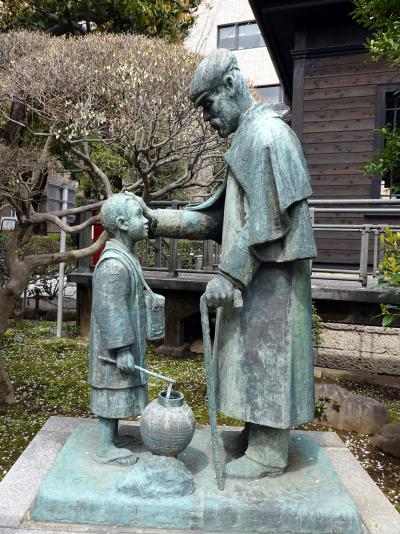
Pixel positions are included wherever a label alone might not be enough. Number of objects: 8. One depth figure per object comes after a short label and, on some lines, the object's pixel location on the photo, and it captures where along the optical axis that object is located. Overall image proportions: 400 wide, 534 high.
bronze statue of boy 2.11
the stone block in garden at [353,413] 5.14
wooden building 8.03
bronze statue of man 1.96
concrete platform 1.87
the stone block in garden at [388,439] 4.68
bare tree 5.86
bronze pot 1.97
